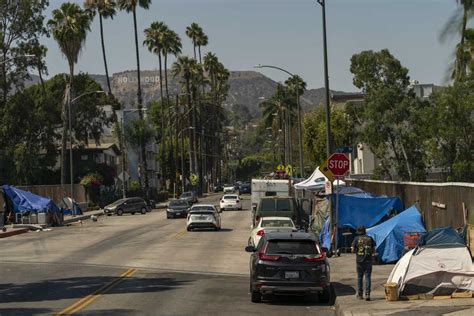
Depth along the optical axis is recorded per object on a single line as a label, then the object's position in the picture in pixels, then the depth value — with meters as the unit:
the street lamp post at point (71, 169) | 64.26
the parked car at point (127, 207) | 68.94
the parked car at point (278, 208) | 37.34
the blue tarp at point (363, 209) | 28.94
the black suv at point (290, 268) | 16.98
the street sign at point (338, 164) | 25.16
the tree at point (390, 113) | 44.03
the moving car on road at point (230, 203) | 69.62
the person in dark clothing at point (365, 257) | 16.83
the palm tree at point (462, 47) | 35.38
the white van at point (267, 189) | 53.94
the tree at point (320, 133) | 68.69
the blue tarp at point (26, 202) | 51.72
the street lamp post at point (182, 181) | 108.88
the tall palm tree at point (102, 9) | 81.56
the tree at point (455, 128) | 36.66
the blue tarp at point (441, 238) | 18.00
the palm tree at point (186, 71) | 107.38
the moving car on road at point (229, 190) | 109.23
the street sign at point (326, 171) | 25.82
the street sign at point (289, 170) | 62.83
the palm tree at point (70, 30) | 72.38
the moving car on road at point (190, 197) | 76.71
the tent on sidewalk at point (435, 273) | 16.91
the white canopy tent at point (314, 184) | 39.88
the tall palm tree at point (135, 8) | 84.06
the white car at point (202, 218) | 42.97
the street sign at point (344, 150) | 26.50
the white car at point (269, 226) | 26.77
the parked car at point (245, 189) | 118.21
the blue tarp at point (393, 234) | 24.12
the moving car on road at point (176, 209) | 58.75
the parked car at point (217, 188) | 152.85
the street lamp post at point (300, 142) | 56.22
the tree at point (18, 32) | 75.69
